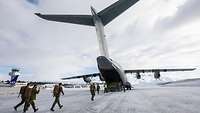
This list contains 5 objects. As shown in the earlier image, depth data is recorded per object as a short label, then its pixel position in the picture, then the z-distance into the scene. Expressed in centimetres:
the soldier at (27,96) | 428
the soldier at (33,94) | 442
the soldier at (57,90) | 483
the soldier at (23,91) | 451
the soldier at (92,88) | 767
